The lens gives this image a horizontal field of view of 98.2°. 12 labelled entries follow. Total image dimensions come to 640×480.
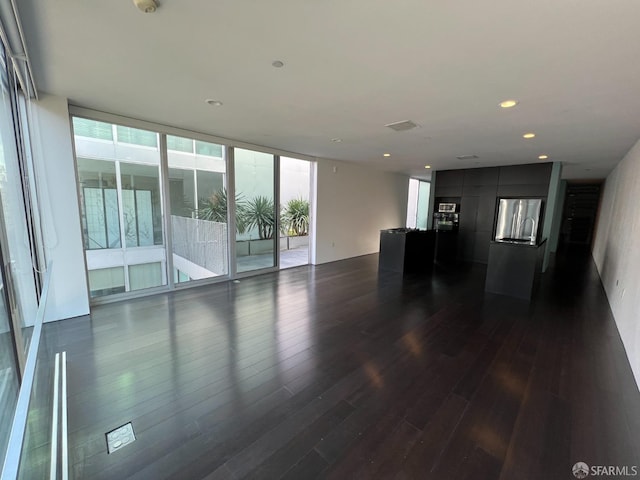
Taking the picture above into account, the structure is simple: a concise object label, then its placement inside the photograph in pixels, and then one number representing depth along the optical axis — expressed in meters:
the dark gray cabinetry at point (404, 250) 6.20
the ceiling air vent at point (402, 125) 3.59
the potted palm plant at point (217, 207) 4.93
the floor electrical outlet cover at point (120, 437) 1.71
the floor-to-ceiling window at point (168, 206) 3.83
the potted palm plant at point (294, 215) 8.16
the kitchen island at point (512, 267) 4.56
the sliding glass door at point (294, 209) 8.17
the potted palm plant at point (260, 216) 5.58
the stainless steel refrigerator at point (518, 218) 6.58
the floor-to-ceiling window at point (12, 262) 1.59
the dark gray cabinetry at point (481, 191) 6.60
